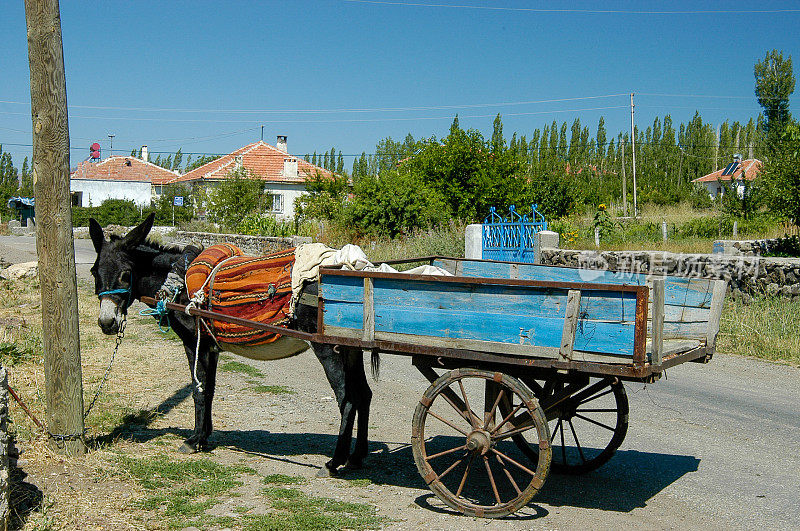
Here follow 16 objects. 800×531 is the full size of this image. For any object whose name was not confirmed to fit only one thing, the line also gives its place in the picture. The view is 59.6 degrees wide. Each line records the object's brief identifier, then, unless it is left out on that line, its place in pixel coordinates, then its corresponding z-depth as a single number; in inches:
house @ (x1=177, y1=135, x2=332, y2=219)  2078.0
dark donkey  224.2
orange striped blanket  227.5
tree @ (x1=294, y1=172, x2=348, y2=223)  1219.2
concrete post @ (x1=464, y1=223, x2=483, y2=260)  717.3
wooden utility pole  213.6
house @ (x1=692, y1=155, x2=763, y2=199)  2225.5
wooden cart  173.9
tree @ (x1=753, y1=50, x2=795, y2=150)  1916.8
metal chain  217.0
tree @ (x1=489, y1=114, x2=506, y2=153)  1022.7
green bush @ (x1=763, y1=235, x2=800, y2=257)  701.9
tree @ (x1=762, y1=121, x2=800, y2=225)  674.8
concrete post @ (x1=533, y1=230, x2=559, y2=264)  692.7
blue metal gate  719.7
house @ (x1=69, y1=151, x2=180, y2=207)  2605.8
